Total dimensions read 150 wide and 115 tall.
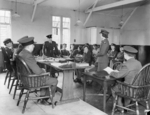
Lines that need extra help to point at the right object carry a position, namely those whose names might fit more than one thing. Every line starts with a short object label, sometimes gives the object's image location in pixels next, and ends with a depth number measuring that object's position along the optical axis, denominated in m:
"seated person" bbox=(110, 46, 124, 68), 6.46
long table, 3.15
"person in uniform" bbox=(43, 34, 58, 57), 5.11
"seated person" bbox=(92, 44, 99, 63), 7.60
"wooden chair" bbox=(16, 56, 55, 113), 2.70
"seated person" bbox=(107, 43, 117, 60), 7.29
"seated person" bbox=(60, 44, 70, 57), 8.00
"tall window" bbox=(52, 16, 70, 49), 9.28
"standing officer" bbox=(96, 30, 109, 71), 3.98
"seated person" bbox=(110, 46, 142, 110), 2.46
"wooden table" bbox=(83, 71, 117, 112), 2.54
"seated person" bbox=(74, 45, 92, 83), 5.71
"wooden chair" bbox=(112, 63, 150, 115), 2.32
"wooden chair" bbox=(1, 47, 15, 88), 4.00
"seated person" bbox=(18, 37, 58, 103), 2.74
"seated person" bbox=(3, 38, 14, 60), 4.25
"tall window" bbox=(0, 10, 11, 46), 7.69
